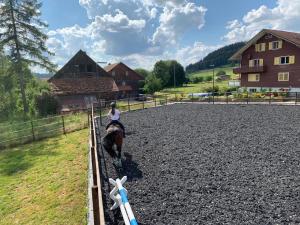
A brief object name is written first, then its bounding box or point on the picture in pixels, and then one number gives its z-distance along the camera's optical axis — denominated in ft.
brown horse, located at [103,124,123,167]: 24.85
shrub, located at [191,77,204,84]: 329.60
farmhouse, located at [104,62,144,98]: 174.29
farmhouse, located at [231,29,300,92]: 111.65
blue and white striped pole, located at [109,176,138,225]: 11.59
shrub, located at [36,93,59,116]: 81.66
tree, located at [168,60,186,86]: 276.00
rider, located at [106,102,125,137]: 28.60
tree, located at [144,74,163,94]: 172.55
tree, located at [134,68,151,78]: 311.27
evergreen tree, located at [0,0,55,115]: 76.95
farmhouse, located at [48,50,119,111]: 111.24
